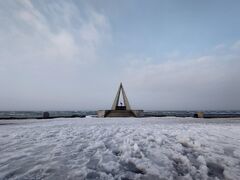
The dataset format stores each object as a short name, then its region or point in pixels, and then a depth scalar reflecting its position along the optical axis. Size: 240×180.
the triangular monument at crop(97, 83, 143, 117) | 22.59
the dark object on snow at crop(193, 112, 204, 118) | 22.60
